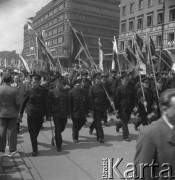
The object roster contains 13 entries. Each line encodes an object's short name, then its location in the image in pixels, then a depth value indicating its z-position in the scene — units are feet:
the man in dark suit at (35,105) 23.20
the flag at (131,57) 51.33
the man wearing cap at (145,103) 30.19
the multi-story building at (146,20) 139.64
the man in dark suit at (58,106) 24.58
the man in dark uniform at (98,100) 27.35
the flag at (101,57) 59.41
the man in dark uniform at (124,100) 28.02
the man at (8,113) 21.72
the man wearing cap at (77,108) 26.78
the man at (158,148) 8.71
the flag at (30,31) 48.18
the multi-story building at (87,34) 226.48
